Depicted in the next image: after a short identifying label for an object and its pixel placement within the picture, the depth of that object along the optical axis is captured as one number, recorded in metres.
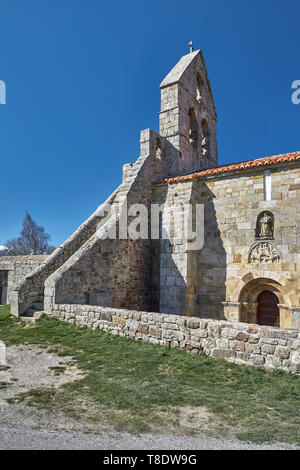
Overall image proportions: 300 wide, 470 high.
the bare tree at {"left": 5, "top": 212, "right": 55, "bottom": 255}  35.18
